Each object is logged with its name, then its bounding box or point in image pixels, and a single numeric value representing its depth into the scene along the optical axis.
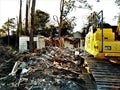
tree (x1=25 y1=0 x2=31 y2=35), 19.11
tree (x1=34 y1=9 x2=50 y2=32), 27.31
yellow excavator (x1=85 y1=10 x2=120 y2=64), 5.15
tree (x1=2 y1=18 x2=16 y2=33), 28.58
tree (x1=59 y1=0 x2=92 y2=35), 17.49
